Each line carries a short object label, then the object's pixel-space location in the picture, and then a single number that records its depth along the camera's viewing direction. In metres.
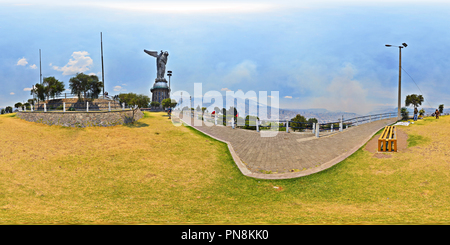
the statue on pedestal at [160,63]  58.78
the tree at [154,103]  55.14
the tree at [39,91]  38.17
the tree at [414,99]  40.78
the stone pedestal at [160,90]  59.38
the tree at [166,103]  49.19
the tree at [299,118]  64.63
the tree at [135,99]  53.16
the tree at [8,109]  43.88
